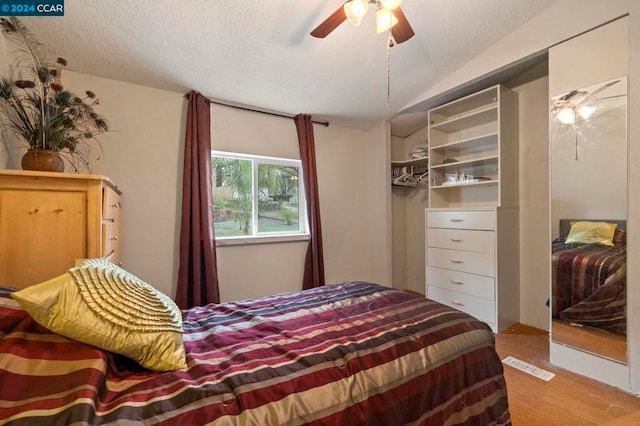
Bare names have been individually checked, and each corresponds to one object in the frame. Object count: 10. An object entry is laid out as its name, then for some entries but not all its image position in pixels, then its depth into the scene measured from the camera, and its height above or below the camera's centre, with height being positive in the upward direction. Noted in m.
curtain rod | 2.73 +1.08
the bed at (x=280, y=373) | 0.68 -0.50
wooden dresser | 1.30 -0.04
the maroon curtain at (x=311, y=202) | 3.14 +0.10
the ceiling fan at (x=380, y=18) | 1.46 +1.09
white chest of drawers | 2.62 -0.53
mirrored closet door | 1.83 -0.02
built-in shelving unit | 2.66 +0.02
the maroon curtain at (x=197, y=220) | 2.46 -0.07
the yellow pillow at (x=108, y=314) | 0.76 -0.30
